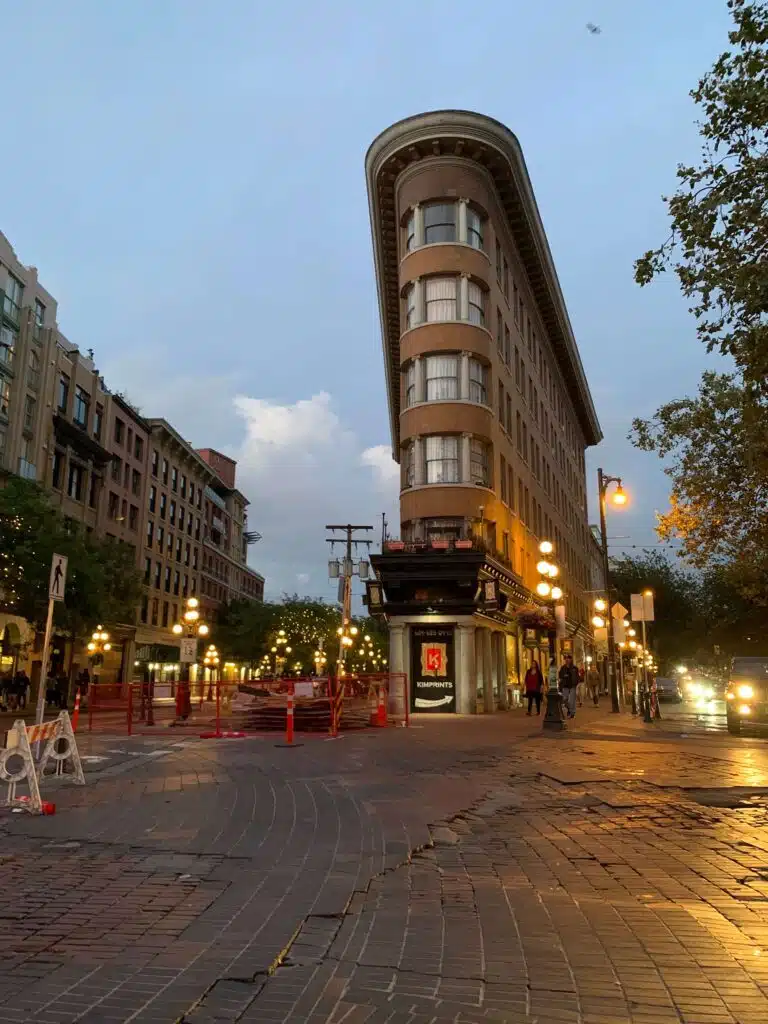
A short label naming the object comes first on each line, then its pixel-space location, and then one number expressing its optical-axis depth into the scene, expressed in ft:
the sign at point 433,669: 102.58
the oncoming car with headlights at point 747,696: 65.36
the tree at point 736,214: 30.01
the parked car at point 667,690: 175.46
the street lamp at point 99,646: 155.65
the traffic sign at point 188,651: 89.86
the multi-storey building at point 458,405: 103.19
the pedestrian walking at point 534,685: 91.91
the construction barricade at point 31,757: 29.76
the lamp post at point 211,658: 231.50
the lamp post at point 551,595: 67.97
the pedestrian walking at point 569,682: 83.15
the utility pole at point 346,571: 136.12
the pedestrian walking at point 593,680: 149.22
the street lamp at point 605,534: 98.17
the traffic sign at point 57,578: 38.70
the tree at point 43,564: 107.24
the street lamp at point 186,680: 79.61
